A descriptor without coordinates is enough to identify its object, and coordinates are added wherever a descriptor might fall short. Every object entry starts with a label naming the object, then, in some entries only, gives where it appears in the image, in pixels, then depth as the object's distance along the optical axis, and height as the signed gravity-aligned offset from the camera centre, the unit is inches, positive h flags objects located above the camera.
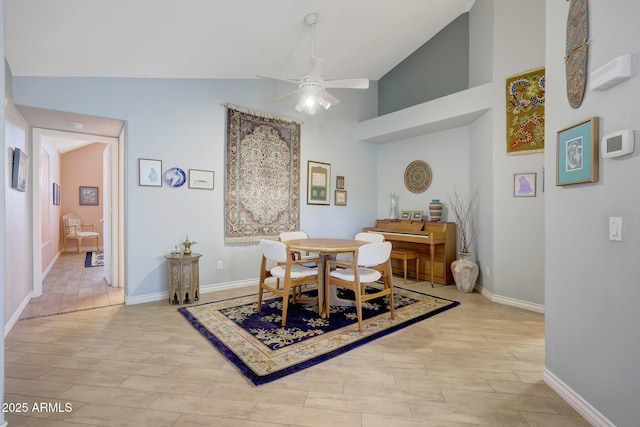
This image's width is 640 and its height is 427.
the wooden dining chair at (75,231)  293.4 -23.0
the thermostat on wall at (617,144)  51.4 +12.3
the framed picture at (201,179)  150.4 +15.5
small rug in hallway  235.0 -43.7
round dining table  113.1 -14.9
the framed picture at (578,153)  59.9 +12.6
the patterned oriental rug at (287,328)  85.7 -43.4
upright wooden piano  172.4 -18.9
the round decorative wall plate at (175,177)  143.7 +15.6
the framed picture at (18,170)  110.4 +14.8
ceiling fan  114.1 +48.0
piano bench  175.8 -27.2
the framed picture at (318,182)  195.3 +18.4
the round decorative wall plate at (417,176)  200.7 +23.6
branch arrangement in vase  168.6 -2.7
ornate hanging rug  162.1 +19.7
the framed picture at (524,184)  132.5 +11.9
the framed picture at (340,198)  209.6 +8.4
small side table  135.7 -32.0
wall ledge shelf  150.9 +55.1
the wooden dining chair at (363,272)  107.1 -25.2
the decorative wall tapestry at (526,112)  130.0 +44.3
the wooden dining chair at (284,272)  109.8 -24.8
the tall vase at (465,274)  157.1 -34.0
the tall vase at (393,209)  212.3 +0.8
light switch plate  54.4 -3.2
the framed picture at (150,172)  137.3 +17.0
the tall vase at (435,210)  185.2 +0.2
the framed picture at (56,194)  272.4 +13.2
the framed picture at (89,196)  323.9 +13.8
